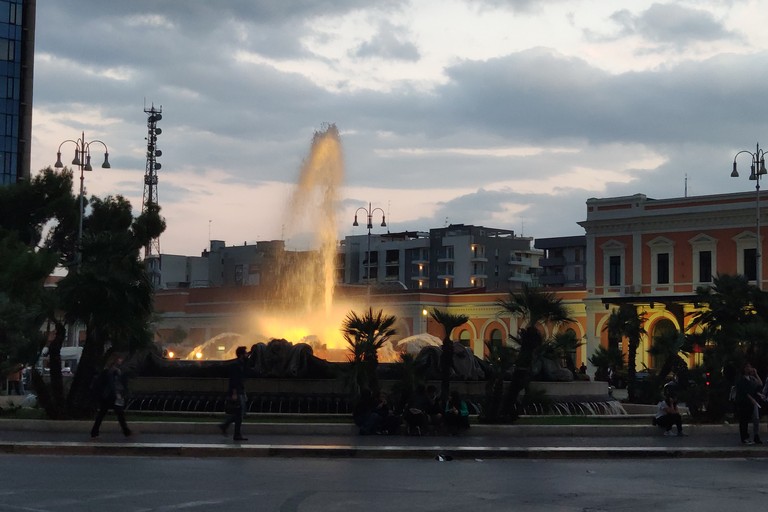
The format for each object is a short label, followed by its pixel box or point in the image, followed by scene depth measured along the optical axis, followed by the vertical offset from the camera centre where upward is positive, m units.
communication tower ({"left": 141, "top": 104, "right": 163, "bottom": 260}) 87.88 +12.54
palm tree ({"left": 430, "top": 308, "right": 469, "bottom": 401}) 23.00 -0.46
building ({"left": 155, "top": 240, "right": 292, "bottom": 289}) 112.51 +5.44
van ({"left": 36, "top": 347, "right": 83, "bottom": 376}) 54.44 -1.67
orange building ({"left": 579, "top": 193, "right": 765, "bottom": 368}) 66.44 +4.59
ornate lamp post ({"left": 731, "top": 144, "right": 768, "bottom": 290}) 52.66 +7.12
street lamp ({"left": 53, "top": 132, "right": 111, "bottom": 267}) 47.91 +6.43
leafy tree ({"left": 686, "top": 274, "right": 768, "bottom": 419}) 23.58 -0.03
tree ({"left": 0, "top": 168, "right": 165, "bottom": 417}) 22.53 +0.17
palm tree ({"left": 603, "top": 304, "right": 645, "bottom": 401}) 46.44 +0.14
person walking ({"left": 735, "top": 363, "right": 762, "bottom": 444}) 20.06 -1.15
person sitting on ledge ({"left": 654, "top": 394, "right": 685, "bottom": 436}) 21.80 -1.59
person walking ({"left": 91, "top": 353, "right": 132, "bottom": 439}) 19.56 -1.23
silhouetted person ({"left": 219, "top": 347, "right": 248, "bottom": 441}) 18.94 -1.18
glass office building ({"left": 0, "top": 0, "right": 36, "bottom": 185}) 86.38 +16.95
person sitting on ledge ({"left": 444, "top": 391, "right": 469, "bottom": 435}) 21.33 -1.61
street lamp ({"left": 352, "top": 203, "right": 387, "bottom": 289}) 75.12 +6.53
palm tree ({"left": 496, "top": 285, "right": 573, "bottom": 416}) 22.59 +0.14
